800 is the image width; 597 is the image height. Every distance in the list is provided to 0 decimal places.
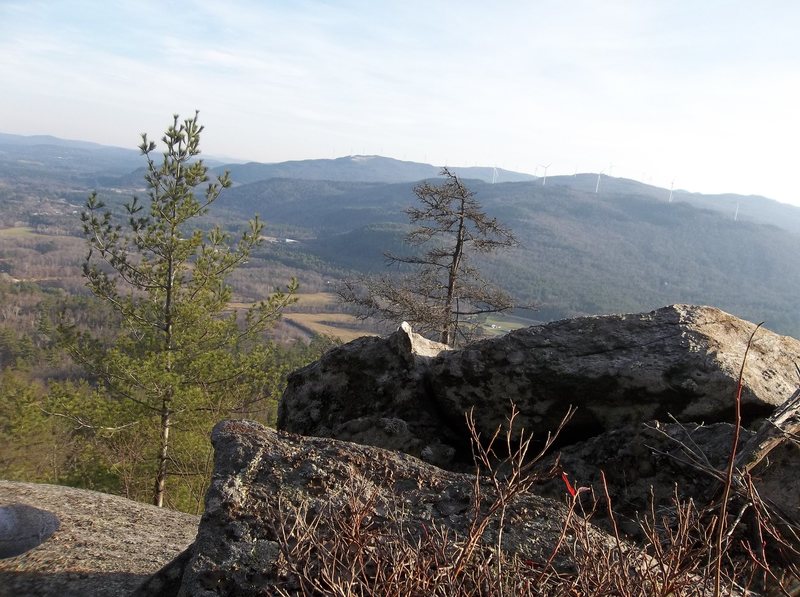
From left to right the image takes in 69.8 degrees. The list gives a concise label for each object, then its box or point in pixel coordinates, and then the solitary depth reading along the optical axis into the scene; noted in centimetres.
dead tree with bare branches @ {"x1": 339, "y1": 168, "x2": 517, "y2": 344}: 1448
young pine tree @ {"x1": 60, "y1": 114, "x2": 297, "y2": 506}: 1198
